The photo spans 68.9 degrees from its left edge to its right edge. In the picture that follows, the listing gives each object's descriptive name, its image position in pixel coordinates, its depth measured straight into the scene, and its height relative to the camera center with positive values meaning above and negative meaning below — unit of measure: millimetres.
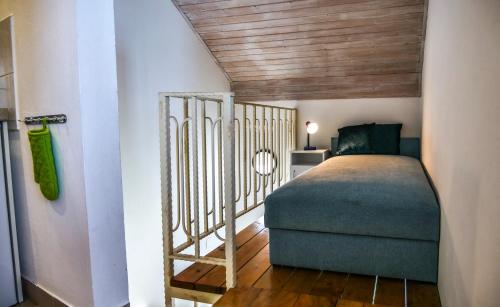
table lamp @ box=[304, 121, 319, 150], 4039 -126
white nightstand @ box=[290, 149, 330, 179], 3939 -477
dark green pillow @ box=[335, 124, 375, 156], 3635 -248
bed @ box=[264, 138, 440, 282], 1650 -523
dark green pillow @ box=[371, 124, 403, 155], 3631 -229
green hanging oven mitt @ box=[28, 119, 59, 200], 1700 -191
